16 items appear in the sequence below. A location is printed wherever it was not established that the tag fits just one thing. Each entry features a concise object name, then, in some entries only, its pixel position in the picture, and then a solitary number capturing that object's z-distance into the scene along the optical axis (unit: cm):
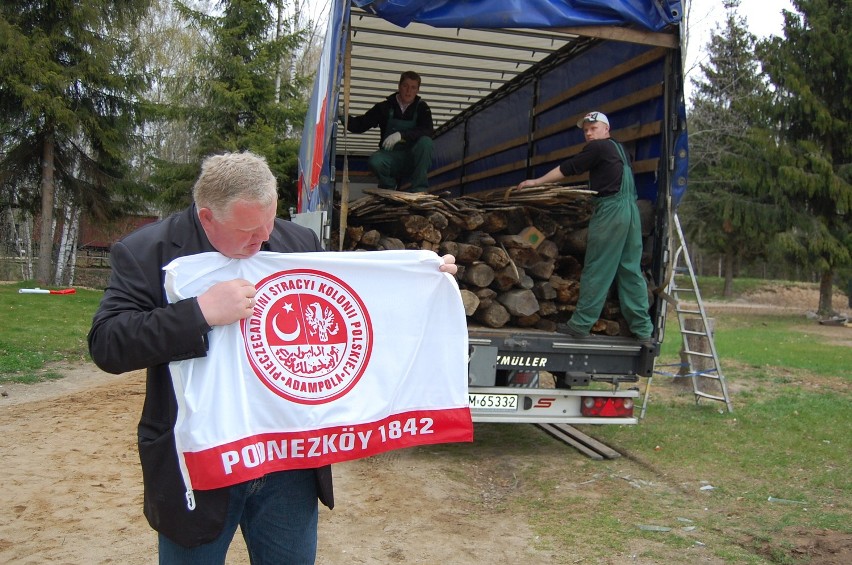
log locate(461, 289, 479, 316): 564
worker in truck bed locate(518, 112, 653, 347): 543
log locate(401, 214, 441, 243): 562
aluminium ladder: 800
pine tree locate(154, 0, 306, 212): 1928
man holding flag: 193
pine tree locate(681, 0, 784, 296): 2184
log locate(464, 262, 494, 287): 574
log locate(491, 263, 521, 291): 580
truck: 513
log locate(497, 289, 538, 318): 580
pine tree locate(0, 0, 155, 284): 1811
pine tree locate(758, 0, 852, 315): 2006
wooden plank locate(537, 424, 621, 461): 624
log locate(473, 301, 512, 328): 579
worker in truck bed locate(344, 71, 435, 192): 723
